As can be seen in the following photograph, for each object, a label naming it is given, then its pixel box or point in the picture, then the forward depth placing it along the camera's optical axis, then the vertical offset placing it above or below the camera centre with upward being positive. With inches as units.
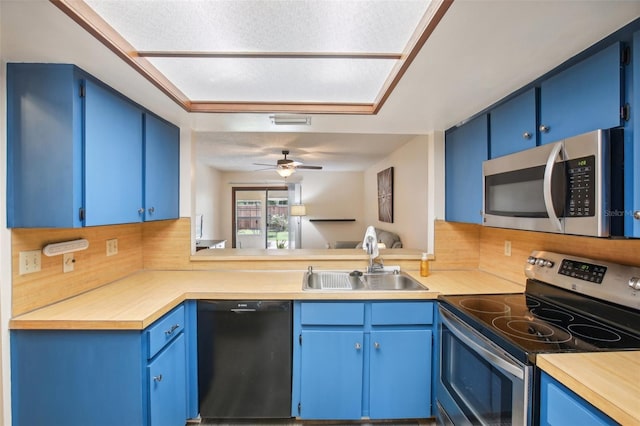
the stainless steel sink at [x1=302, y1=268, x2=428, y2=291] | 83.4 -21.2
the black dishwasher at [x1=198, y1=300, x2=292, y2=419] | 69.1 -36.7
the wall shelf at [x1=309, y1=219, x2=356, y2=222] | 265.0 -9.7
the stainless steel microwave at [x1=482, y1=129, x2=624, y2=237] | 39.4 +3.8
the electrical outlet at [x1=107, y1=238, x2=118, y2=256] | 74.8 -10.0
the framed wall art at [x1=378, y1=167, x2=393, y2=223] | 175.0 +9.6
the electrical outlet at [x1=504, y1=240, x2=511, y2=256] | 78.2 -10.5
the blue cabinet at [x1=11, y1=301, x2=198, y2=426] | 50.7 -30.5
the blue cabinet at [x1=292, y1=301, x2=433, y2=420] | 69.4 -36.7
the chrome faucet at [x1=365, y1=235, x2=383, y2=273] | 87.2 -13.0
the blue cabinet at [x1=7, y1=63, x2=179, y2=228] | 49.4 +11.3
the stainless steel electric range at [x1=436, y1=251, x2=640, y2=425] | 42.7 -20.3
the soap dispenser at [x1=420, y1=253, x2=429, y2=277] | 84.4 -17.0
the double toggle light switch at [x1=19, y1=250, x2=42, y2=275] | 51.7 -9.7
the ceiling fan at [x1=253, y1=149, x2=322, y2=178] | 160.6 +24.6
